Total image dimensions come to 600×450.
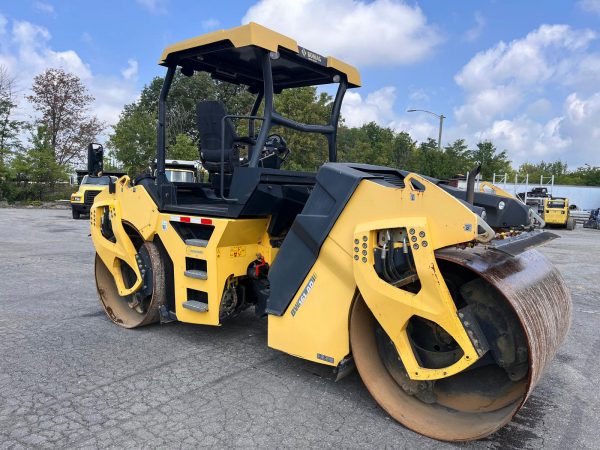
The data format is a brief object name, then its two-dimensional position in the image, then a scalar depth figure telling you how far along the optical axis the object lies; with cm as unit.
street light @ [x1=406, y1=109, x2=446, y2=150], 2306
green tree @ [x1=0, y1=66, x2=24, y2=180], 3092
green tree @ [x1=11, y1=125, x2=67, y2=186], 2916
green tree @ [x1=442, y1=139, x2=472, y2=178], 2427
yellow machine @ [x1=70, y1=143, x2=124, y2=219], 1970
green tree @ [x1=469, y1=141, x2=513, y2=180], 3188
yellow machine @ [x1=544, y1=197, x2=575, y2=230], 2262
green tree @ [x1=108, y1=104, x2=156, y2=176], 2834
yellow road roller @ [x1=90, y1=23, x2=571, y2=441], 279
